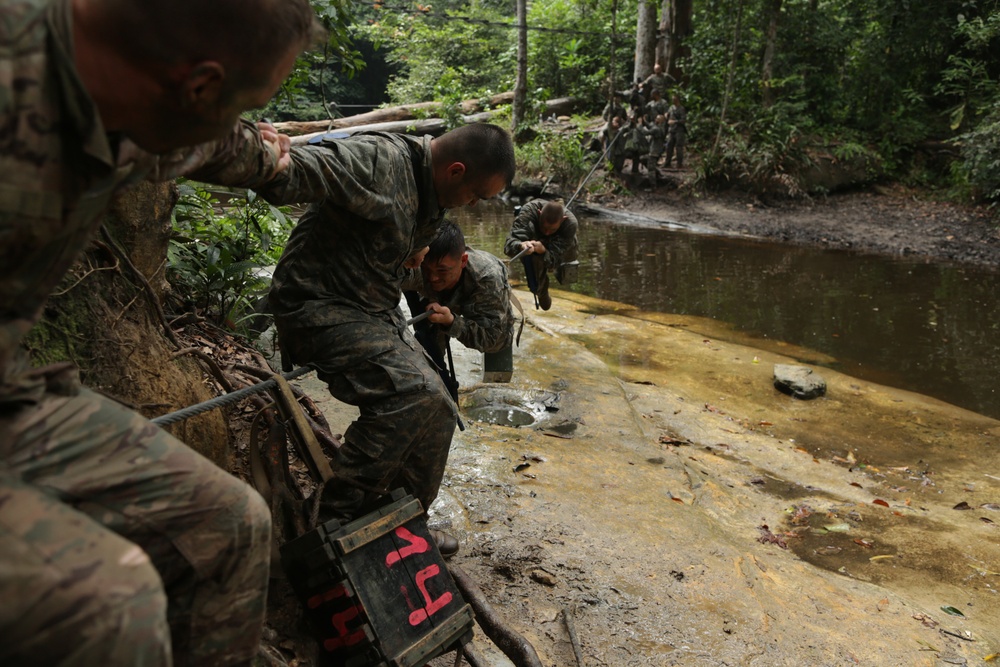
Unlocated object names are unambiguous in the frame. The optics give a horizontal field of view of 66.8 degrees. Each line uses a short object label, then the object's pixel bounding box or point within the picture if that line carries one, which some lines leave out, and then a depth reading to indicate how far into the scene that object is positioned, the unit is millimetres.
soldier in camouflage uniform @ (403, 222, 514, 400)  3928
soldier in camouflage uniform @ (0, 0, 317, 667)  973
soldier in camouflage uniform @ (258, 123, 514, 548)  2482
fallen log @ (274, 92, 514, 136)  17266
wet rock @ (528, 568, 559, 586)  2971
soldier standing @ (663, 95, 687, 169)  16641
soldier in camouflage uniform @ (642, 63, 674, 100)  16781
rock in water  6637
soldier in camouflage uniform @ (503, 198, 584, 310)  7039
